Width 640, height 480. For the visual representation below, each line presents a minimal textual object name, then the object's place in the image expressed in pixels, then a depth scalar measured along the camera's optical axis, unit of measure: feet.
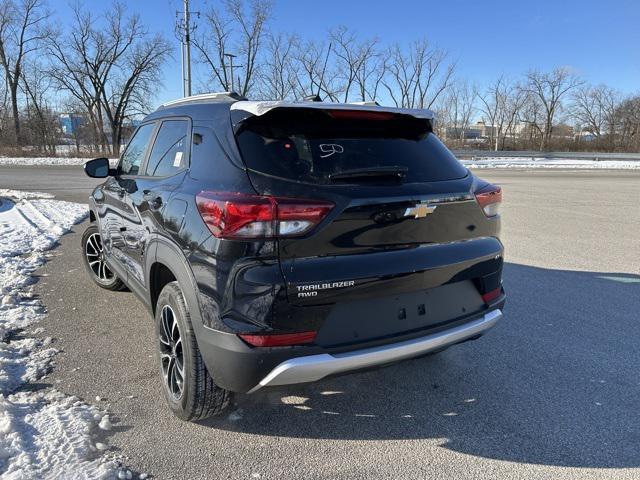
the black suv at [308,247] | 7.20
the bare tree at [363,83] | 163.94
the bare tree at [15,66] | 140.97
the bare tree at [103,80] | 148.56
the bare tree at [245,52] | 133.59
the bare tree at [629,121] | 179.42
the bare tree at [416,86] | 174.91
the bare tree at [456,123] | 198.45
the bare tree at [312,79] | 151.03
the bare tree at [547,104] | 199.52
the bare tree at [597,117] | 194.08
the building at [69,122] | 149.07
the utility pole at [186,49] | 76.13
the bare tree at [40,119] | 142.61
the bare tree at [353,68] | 163.12
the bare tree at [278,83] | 145.59
